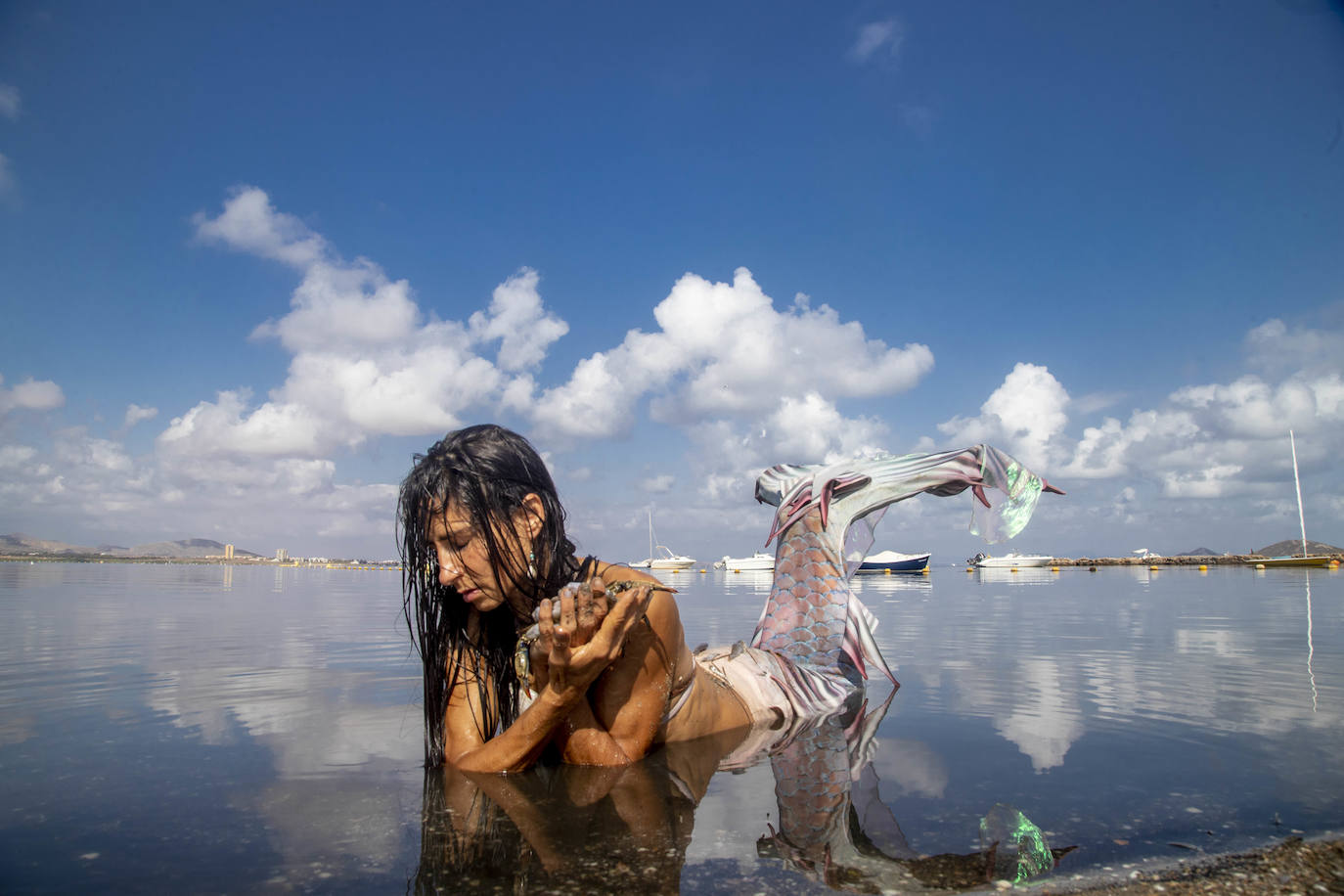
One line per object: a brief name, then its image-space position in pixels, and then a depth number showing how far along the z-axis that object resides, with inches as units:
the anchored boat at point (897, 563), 2043.6
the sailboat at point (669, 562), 3193.9
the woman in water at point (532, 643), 108.2
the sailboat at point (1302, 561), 1803.9
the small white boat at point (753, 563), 2364.7
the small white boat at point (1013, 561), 2775.6
